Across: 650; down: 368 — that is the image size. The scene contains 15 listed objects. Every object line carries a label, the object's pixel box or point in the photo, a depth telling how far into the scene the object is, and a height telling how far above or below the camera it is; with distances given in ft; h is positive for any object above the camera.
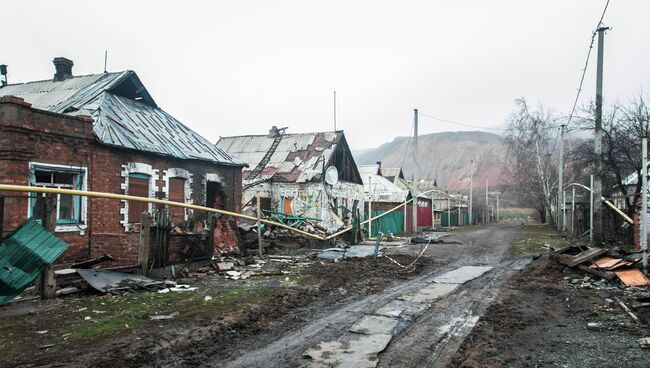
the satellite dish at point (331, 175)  85.44 +3.78
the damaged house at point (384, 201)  87.92 -2.34
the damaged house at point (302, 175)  83.56 +3.92
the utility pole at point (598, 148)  49.88 +5.48
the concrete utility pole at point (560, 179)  91.99 +3.04
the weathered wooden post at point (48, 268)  24.00 -4.35
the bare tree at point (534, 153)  135.44 +13.50
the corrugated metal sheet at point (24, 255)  22.08 -3.40
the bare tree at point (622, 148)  65.82 +7.40
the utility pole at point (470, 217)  174.11 -10.15
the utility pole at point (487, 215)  207.66 -11.04
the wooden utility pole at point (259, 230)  41.68 -3.81
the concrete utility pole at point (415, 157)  86.74 +7.52
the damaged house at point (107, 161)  37.06 +3.71
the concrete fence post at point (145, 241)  29.89 -3.46
